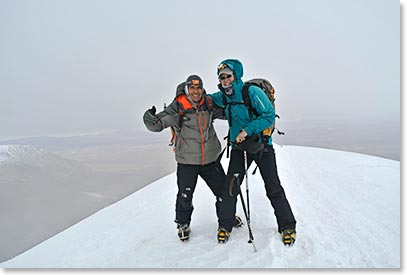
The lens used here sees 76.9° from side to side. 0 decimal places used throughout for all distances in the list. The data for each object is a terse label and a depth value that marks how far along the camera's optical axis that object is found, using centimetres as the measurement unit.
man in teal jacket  320
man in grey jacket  356
